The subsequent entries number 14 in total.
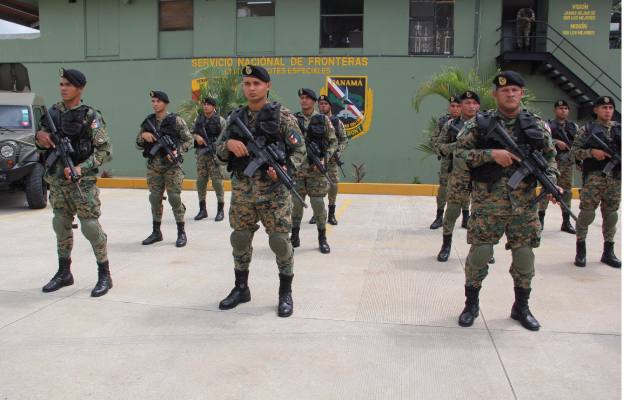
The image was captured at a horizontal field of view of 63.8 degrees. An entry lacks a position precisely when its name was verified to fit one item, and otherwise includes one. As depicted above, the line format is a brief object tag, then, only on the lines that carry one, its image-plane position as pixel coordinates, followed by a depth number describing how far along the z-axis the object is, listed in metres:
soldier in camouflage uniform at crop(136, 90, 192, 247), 6.40
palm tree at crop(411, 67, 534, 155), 10.59
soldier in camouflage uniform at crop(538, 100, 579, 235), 7.27
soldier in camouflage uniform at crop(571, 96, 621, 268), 5.37
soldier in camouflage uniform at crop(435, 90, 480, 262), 5.79
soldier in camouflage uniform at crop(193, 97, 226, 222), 8.18
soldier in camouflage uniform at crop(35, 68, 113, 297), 4.33
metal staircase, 12.96
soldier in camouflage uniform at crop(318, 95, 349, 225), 7.02
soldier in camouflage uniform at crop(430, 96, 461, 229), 6.64
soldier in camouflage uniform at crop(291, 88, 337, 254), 6.18
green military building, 13.27
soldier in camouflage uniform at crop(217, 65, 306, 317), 3.89
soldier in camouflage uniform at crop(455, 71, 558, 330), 3.65
